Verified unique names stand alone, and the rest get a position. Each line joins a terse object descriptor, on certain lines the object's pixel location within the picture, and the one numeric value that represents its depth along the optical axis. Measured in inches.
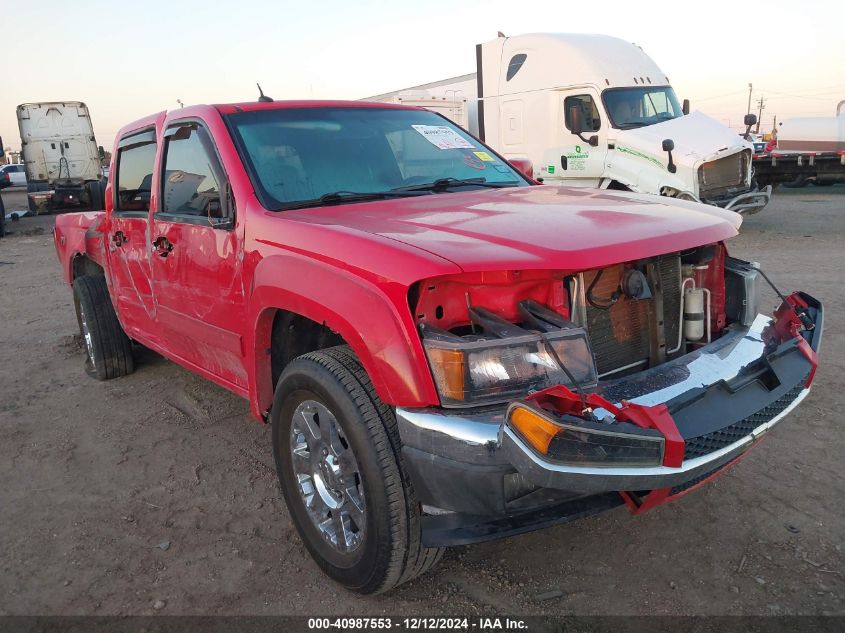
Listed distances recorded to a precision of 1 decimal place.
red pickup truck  83.5
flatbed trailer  717.9
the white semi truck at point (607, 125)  399.5
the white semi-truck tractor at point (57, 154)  797.9
